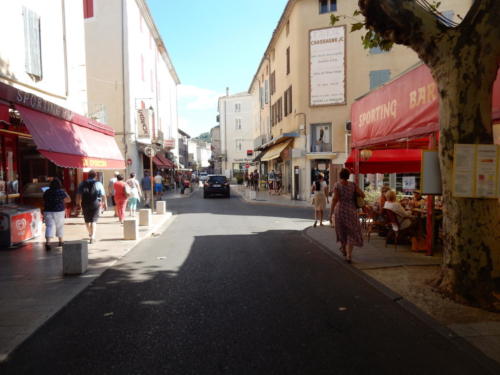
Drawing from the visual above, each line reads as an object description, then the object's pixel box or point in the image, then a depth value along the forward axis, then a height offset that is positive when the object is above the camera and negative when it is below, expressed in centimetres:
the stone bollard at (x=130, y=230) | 1023 -147
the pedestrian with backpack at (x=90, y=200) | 956 -64
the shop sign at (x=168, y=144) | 3401 +253
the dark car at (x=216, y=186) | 2702 -93
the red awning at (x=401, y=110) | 727 +126
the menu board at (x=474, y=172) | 490 -4
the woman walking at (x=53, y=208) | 885 -75
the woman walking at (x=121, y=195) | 1294 -72
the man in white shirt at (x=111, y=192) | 1610 -94
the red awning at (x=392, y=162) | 1182 +24
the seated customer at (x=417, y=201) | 981 -78
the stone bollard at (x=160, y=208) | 1633 -144
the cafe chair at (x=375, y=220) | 918 -117
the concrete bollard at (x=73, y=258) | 678 -143
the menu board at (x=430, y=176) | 631 -10
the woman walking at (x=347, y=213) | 733 -77
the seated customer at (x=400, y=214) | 847 -94
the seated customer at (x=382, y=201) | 961 -74
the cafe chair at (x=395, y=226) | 843 -121
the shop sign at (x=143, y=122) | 2594 +333
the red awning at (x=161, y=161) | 2998 +89
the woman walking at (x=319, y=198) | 1259 -85
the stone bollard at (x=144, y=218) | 1281 -145
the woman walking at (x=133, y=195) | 1436 -78
